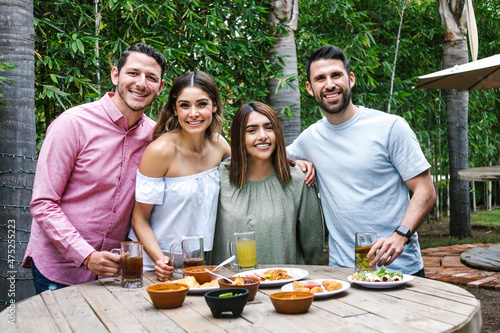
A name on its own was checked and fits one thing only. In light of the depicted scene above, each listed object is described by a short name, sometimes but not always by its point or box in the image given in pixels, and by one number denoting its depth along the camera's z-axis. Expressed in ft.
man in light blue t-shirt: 7.91
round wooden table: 4.73
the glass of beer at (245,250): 6.82
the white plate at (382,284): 5.89
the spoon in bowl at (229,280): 5.76
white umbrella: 16.86
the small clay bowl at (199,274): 6.30
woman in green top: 8.18
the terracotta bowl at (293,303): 5.05
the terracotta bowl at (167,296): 5.38
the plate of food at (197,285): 5.98
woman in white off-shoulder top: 7.82
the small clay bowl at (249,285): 5.53
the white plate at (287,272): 6.24
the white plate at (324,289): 5.57
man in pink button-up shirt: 7.27
